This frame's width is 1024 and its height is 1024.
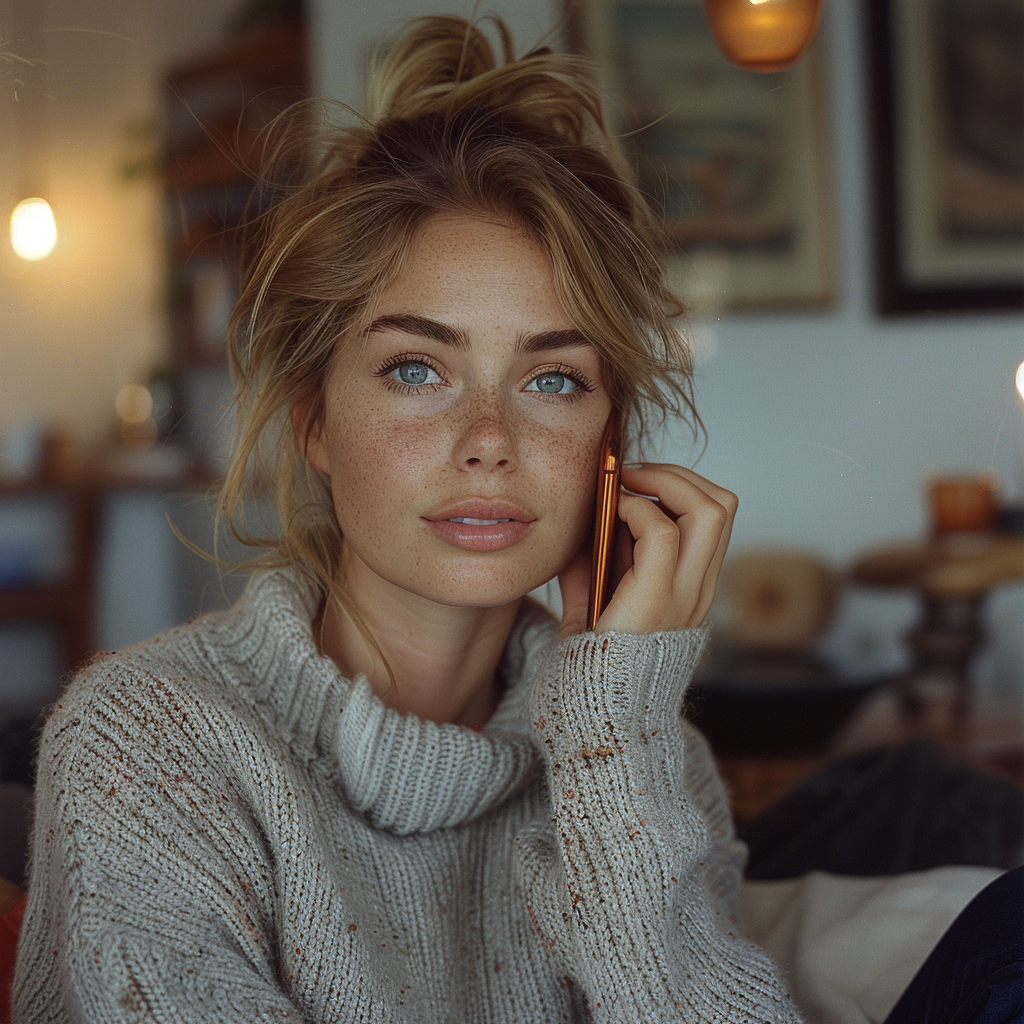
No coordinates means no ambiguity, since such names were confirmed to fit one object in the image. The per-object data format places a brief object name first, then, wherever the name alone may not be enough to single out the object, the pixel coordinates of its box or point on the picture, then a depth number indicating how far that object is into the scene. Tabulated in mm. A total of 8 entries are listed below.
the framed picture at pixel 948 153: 3062
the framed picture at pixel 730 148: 2924
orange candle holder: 2445
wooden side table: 2504
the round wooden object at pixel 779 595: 2957
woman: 736
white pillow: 933
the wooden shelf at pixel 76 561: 1675
